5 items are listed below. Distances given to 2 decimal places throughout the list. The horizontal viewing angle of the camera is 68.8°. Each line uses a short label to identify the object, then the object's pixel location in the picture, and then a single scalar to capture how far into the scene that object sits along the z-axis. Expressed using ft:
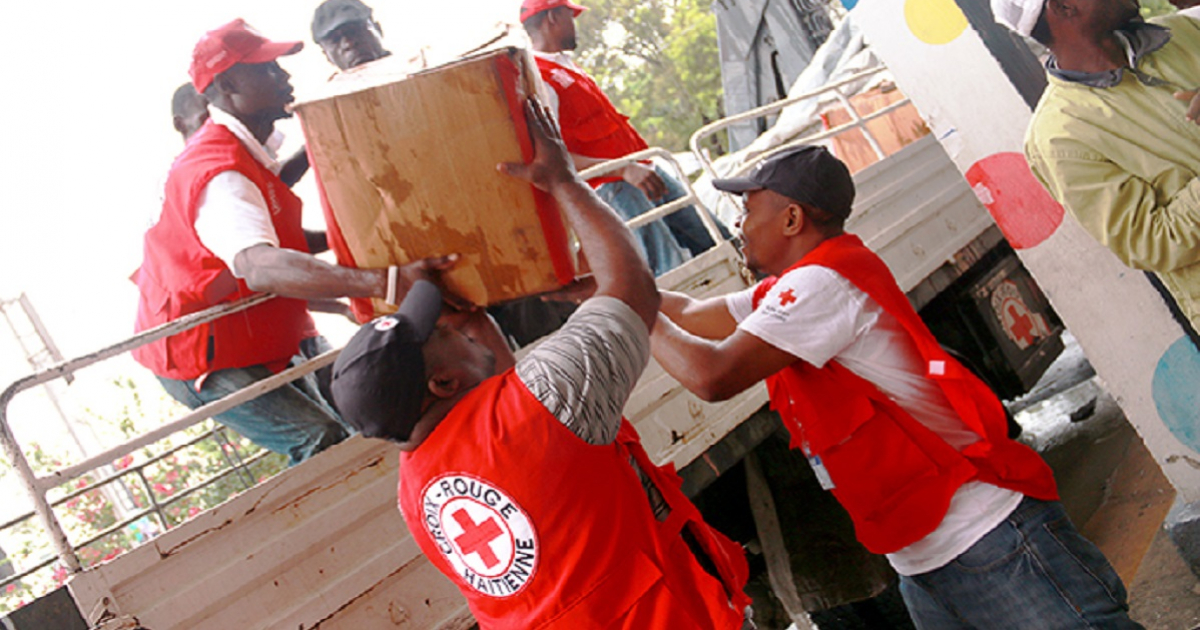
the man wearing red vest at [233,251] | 7.07
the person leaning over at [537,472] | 4.62
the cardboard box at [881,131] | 17.39
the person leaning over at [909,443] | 6.03
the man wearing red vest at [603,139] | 11.66
